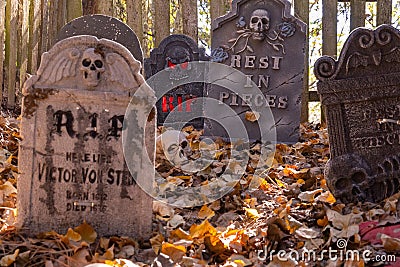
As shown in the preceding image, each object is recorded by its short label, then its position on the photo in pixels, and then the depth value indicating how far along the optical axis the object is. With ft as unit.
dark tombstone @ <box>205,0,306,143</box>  17.25
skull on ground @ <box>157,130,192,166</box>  14.32
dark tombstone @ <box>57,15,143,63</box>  13.62
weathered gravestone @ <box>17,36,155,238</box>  9.16
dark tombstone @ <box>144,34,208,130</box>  19.04
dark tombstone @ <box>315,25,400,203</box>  10.85
